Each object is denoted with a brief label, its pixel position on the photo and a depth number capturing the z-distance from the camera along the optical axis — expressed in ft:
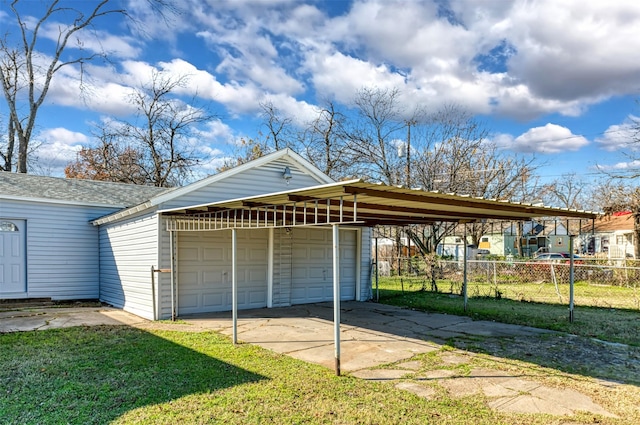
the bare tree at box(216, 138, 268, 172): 78.74
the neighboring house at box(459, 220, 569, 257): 86.89
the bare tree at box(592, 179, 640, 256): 58.85
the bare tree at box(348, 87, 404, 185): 61.31
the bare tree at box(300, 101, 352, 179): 65.82
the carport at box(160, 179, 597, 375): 15.40
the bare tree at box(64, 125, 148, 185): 75.00
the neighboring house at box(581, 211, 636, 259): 95.71
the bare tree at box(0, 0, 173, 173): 62.34
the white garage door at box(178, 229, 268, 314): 28.32
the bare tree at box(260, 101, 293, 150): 75.61
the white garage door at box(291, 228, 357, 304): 34.17
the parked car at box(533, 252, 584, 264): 72.36
